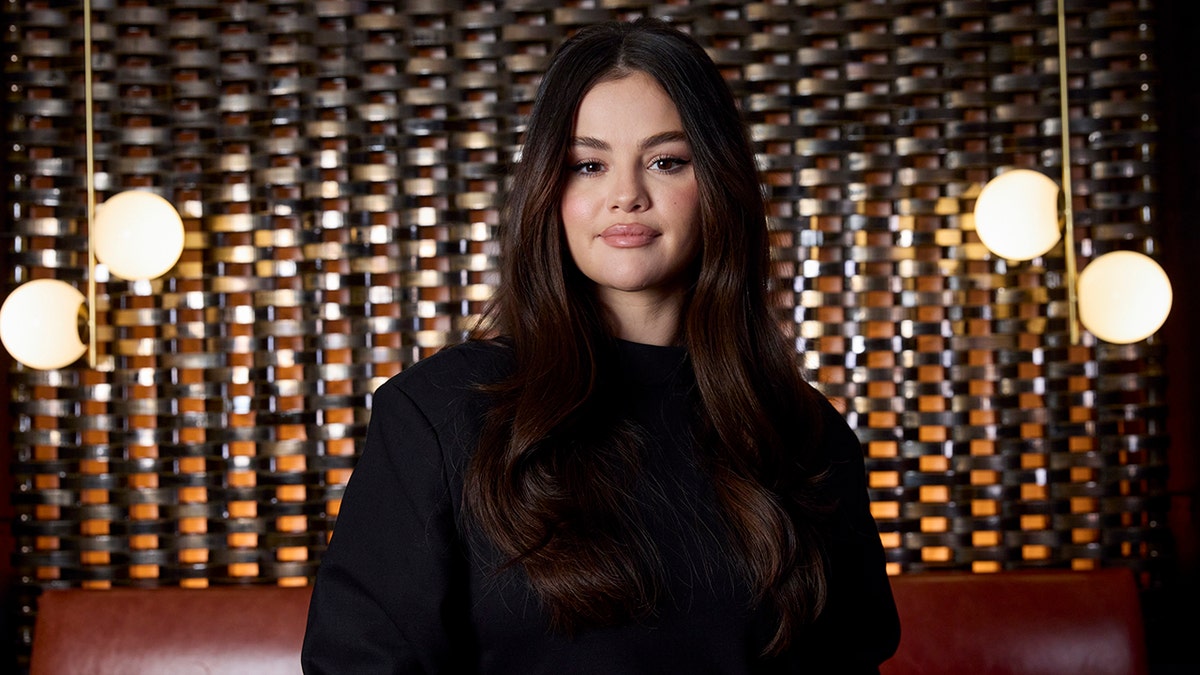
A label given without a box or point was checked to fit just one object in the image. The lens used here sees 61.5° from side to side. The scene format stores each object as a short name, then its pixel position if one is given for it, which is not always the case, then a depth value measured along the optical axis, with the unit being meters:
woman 1.17
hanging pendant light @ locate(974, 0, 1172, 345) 2.27
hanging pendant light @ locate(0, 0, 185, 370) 2.29
